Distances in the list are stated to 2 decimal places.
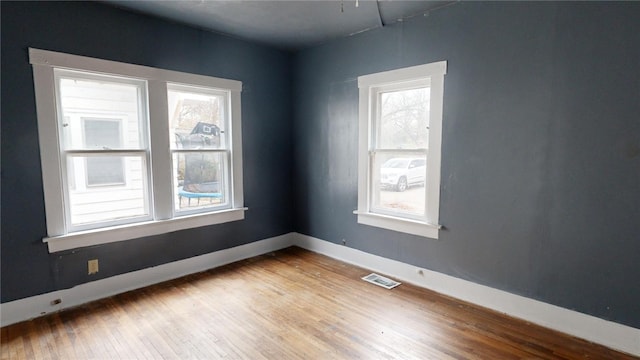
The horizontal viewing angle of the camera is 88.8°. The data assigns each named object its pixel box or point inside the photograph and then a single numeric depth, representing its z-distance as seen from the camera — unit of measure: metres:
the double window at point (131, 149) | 2.79
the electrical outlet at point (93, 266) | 3.00
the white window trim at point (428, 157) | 3.10
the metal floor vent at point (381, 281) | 3.35
